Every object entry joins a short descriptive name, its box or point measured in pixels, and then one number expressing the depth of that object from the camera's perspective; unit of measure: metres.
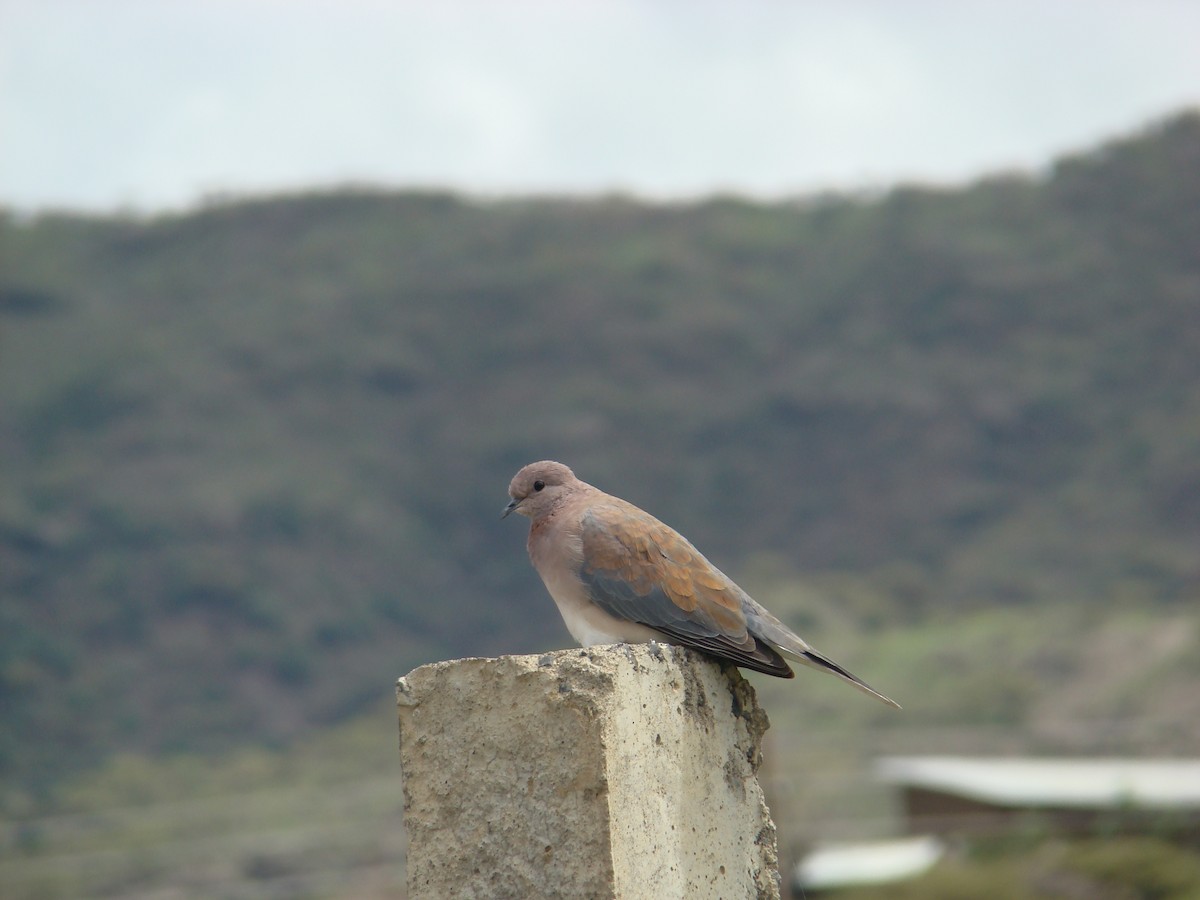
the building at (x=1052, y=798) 44.59
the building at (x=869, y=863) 43.94
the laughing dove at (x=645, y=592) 9.45
